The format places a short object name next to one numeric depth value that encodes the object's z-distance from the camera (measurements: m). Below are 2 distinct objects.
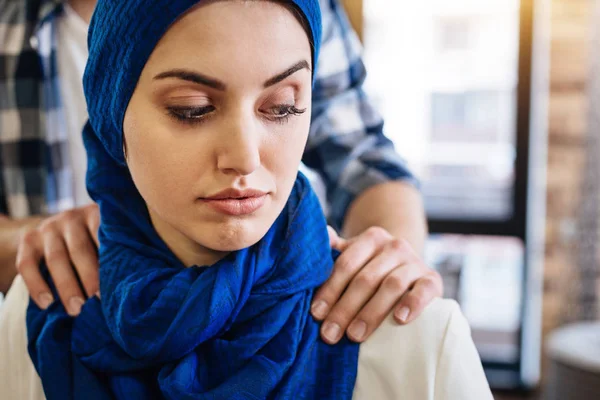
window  3.30
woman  0.79
